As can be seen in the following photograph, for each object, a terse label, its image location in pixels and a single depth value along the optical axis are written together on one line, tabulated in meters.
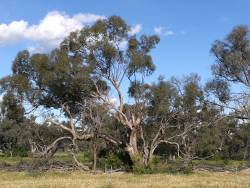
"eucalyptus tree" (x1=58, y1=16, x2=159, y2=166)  33.24
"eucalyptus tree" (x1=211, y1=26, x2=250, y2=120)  38.15
